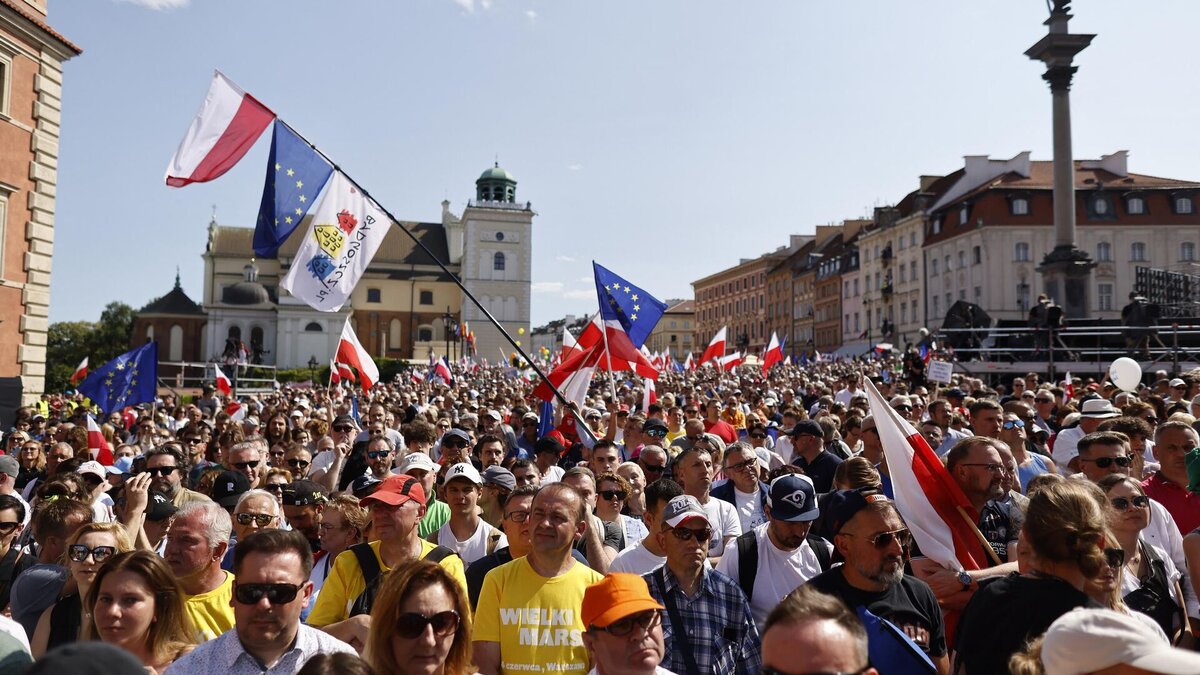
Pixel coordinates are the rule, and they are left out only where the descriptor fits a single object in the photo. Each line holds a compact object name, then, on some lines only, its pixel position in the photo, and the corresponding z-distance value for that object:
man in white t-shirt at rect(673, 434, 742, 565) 6.16
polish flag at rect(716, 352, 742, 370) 29.39
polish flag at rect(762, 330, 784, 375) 26.59
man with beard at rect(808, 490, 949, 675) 3.68
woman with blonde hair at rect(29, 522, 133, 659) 4.06
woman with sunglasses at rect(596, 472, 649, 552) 6.26
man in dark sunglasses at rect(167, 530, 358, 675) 3.27
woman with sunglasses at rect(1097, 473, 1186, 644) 3.96
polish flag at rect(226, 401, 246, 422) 17.95
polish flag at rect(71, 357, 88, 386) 21.04
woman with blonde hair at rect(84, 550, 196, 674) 3.40
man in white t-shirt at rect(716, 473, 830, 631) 4.50
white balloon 13.91
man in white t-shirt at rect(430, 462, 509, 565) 5.57
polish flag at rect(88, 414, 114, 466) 11.16
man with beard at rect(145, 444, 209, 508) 6.70
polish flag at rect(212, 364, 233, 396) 23.09
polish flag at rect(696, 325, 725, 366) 24.07
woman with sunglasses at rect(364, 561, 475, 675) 3.23
